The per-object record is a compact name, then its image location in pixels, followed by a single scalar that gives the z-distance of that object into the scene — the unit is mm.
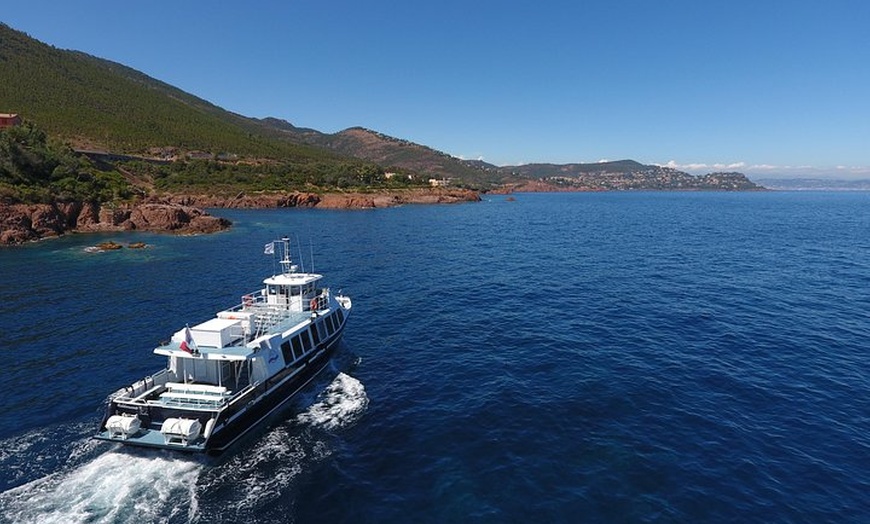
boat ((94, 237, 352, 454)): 22766
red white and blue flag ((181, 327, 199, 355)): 25859
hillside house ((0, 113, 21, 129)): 135875
